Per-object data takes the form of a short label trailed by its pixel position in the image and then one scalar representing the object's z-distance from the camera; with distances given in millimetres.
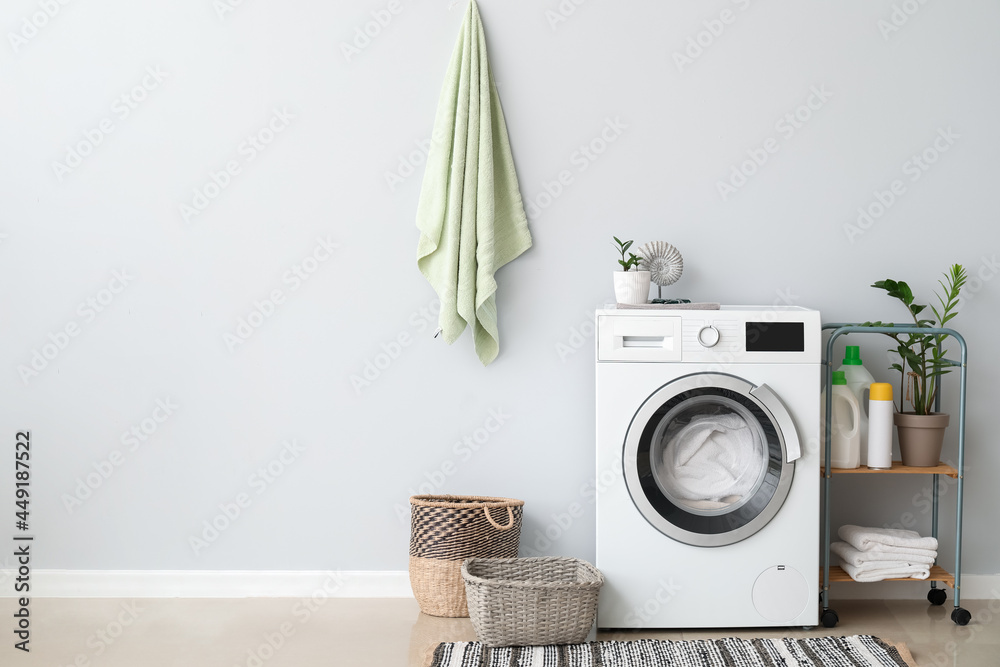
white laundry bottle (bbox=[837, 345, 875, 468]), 2373
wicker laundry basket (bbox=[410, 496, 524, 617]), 2354
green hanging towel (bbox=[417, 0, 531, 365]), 2441
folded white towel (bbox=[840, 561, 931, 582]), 2303
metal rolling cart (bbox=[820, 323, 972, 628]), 2273
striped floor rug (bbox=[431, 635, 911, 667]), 2023
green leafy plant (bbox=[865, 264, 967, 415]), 2357
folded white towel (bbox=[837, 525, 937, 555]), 2307
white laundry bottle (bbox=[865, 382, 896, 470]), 2295
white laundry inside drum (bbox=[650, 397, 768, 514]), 2215
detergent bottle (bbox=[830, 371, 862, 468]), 2320
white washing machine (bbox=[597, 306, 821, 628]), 2191
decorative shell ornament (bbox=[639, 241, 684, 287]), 2367
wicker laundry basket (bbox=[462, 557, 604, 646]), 2105
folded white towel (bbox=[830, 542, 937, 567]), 2301
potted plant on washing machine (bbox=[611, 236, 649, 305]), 2311
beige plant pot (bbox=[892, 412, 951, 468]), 2316
